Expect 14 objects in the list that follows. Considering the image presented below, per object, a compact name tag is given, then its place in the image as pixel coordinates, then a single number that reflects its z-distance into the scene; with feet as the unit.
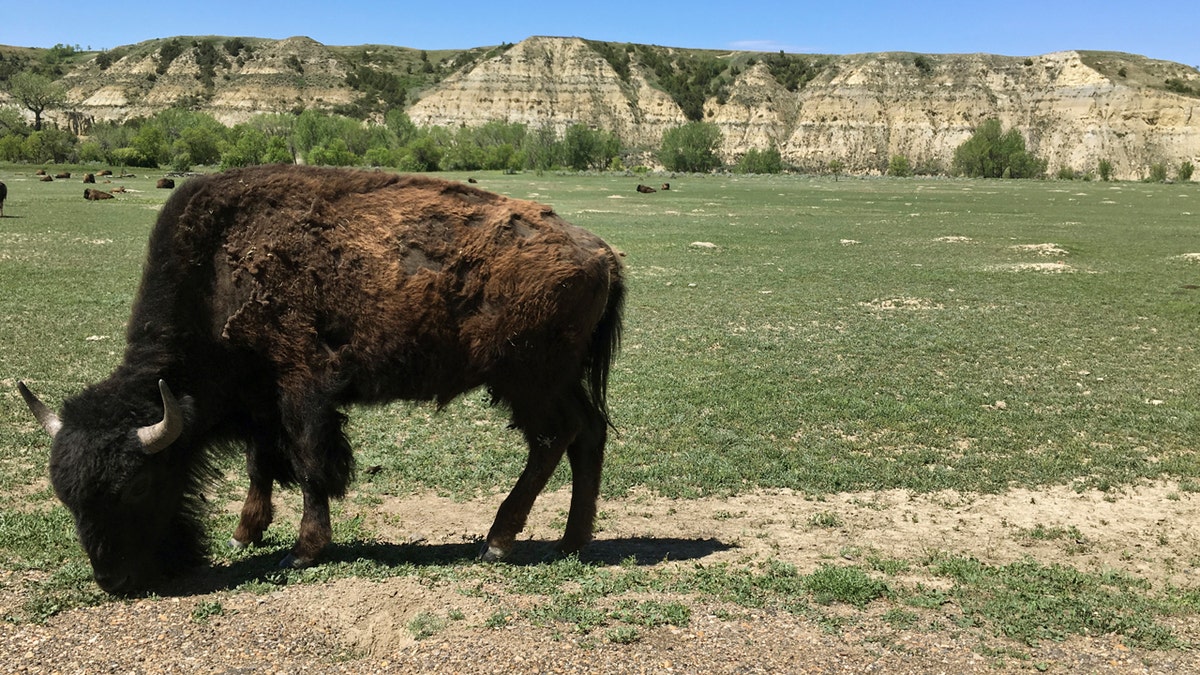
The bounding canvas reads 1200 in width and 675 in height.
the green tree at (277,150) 251.62
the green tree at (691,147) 361.71
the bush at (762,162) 374.22
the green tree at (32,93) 373.20
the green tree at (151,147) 267.59
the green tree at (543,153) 336.27
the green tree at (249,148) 250.25
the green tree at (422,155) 303.27
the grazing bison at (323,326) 17.13
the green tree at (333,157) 257.75
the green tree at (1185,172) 313.32
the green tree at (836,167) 392.31
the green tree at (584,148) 341.00
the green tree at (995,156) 330.95
